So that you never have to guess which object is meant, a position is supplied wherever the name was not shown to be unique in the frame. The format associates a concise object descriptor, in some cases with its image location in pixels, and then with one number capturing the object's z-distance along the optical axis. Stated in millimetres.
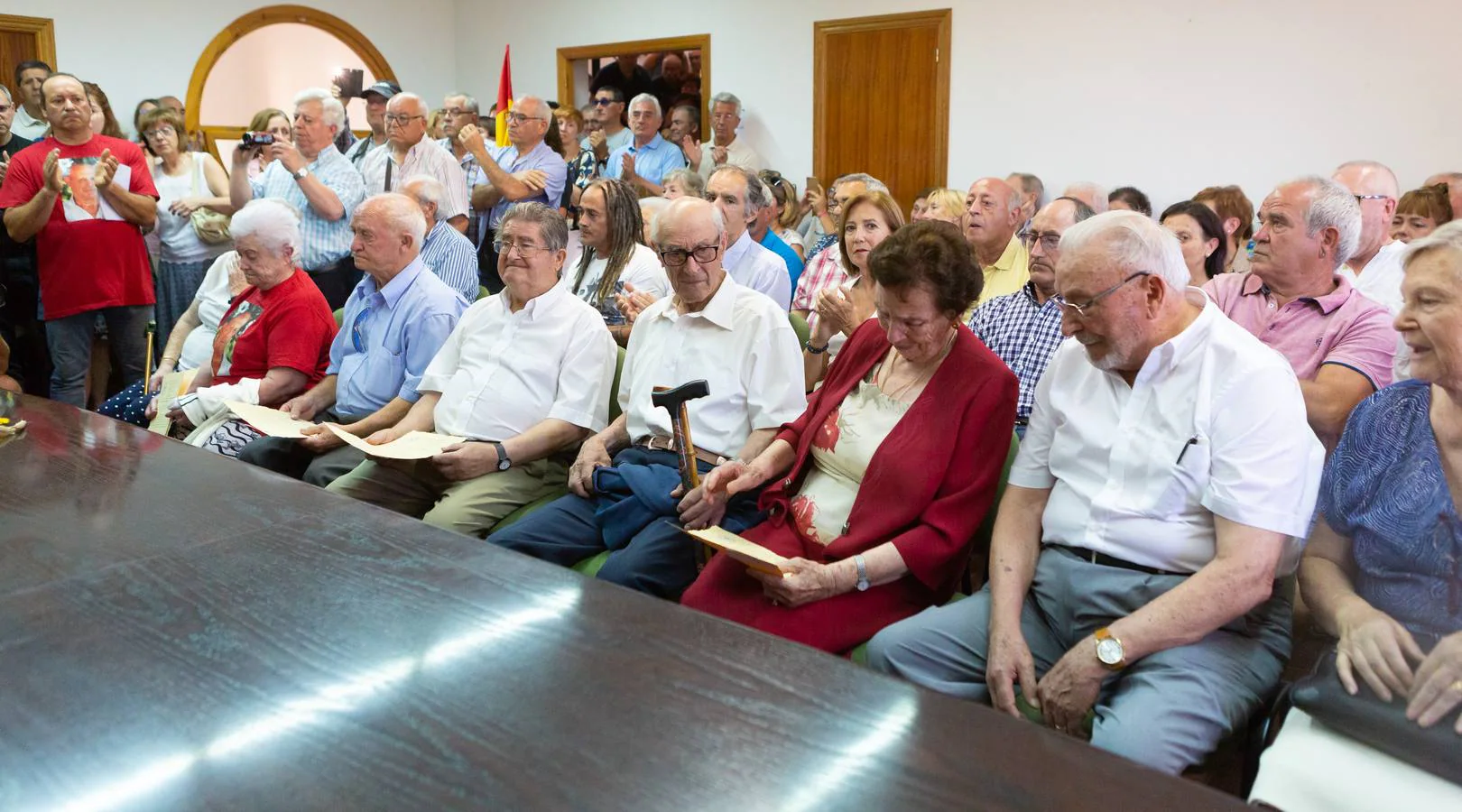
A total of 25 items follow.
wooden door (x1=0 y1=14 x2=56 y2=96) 7344
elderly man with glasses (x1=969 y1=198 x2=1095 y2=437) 2883
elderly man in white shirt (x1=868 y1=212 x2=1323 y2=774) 1709
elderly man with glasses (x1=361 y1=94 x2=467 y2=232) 5152
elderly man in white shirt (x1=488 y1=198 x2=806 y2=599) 2500
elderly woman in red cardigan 2045
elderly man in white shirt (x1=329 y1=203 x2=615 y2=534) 2824
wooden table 1029
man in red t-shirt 4867
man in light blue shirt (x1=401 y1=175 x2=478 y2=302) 4312
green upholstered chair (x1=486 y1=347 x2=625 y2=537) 2758
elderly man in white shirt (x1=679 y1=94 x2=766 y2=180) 7559
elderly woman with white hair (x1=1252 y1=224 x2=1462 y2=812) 1380
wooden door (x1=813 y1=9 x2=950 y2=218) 7043
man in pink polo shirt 2426
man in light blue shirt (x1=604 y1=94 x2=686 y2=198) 7118
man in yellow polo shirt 3836
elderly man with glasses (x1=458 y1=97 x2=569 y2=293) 5484
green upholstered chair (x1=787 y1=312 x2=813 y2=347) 3104
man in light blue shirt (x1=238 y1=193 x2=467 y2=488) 3248
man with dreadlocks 3762
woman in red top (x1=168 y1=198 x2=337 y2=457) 3283
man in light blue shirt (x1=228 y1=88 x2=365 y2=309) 4758
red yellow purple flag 5887
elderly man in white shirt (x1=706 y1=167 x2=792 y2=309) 3967
